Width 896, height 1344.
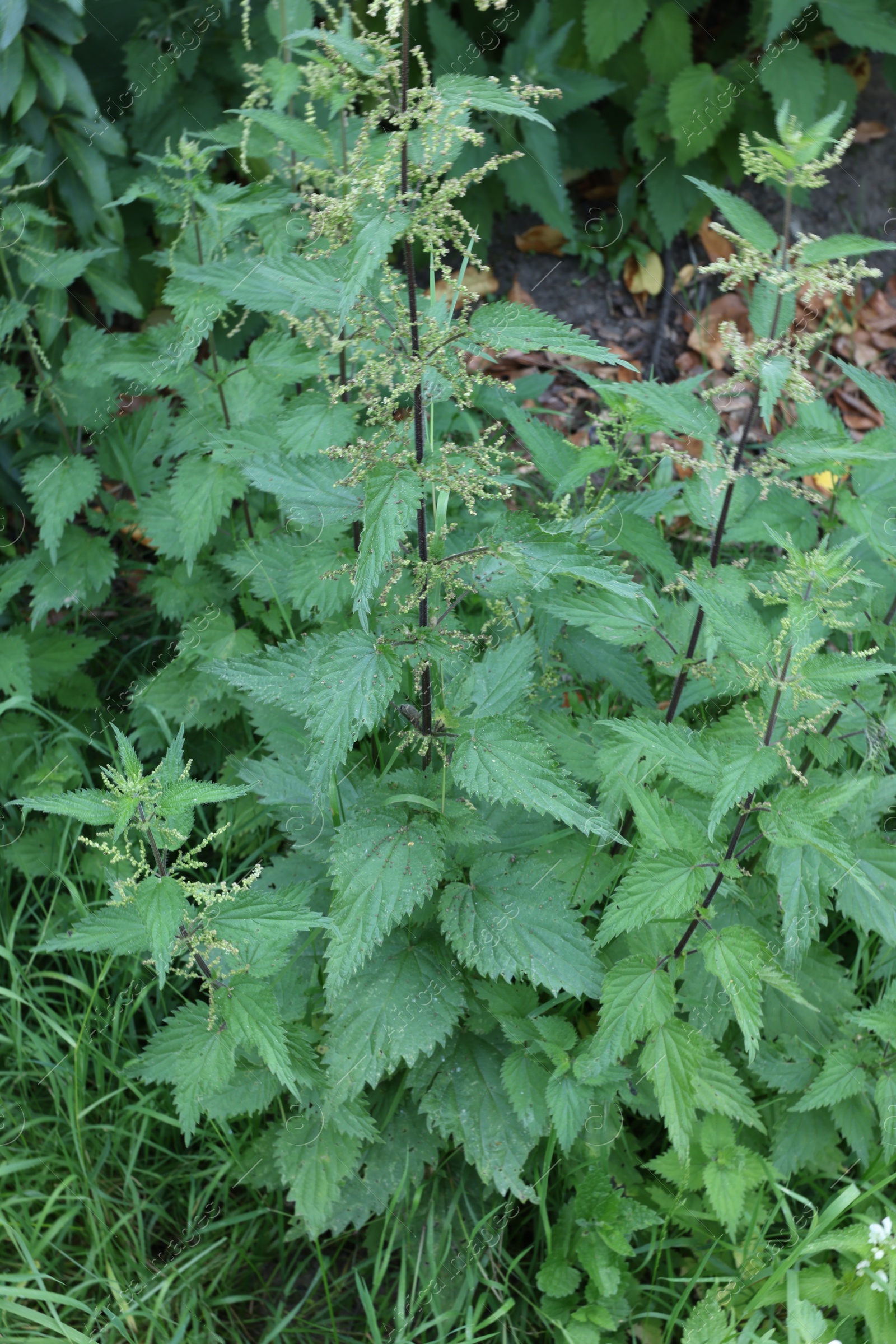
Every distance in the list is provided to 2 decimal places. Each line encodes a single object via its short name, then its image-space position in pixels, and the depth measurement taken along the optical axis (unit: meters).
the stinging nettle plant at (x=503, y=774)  1.63
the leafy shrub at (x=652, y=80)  3.49
